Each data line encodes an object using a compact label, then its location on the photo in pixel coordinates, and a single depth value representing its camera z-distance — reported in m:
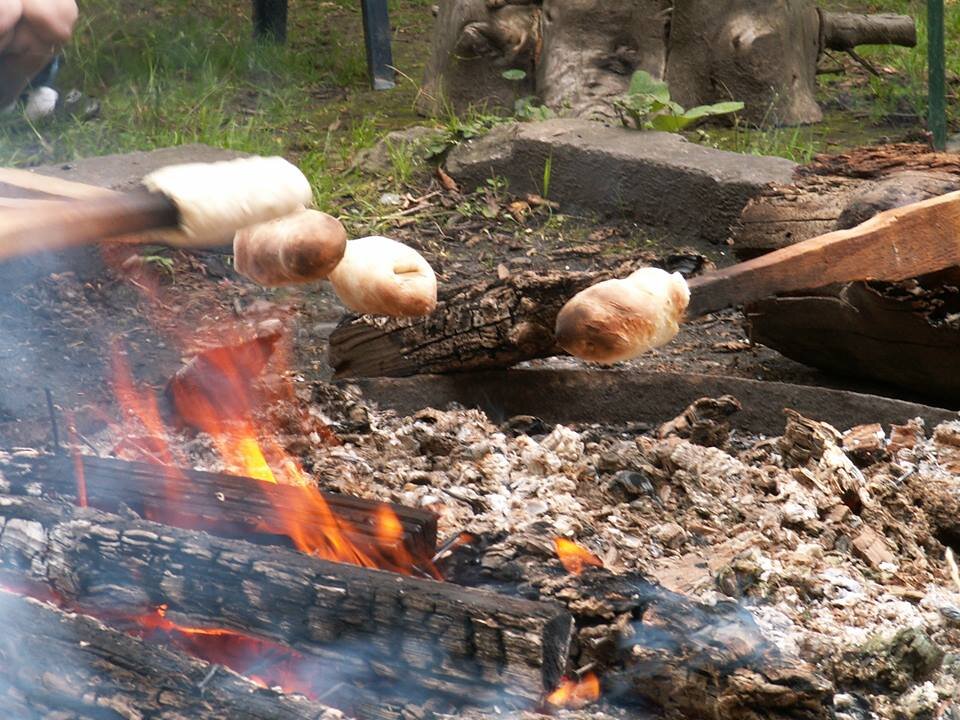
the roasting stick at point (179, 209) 2.13
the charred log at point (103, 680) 1.94
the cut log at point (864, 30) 7.00
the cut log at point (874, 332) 3.45
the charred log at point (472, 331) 3.31
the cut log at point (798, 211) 3.80
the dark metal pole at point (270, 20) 7.64
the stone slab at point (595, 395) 3.37
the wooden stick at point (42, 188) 2.67
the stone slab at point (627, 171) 5.15
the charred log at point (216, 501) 2.32
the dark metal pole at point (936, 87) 5.88
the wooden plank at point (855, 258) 2.77
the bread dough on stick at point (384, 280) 2.53
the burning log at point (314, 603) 1.97
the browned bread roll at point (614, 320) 2.38
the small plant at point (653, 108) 5.78
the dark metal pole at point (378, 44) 7.12
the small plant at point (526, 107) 6.27
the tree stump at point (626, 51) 6.47
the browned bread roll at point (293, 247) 2.30
